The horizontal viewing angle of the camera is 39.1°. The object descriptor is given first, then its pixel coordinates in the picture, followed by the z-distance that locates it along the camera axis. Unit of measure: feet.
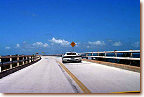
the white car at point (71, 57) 83.66
